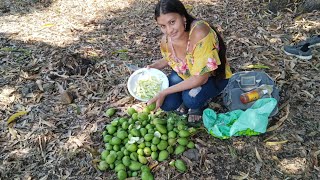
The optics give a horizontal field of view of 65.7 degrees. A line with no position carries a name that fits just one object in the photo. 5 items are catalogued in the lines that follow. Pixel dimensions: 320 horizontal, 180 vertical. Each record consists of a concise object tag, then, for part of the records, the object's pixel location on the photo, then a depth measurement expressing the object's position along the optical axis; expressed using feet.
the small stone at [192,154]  7.83
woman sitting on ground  7.00
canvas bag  8.66
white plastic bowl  8.70
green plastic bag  7.84
